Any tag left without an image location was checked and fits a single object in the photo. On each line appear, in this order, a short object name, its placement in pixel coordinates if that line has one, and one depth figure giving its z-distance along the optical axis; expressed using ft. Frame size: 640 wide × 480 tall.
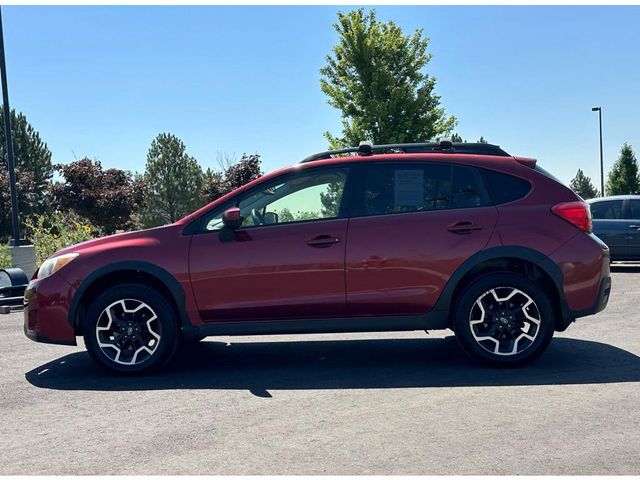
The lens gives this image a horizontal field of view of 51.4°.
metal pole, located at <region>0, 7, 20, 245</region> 46.26
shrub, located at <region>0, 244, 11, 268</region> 43.91
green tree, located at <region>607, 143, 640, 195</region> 159.33
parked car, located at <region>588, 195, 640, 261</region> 45.11
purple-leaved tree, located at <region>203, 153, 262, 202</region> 145.18
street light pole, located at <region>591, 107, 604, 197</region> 126.43
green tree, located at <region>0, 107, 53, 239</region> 172.47
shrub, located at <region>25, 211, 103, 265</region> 52.24
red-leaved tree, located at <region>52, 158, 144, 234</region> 136.15
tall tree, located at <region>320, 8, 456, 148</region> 78.79
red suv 17.74
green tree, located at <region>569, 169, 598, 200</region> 292.45
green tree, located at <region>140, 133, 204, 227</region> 204.74
